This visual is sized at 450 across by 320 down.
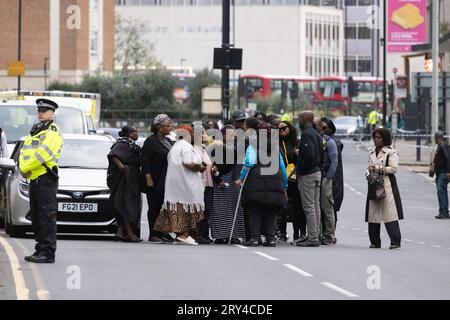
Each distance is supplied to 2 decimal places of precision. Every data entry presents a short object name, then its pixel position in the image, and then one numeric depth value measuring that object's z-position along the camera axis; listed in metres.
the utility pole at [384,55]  70.81
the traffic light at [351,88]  87.69
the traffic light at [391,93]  78.81
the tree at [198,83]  100.62
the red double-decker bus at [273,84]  114.88
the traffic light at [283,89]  109.68
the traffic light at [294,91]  93.79
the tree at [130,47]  121.94
